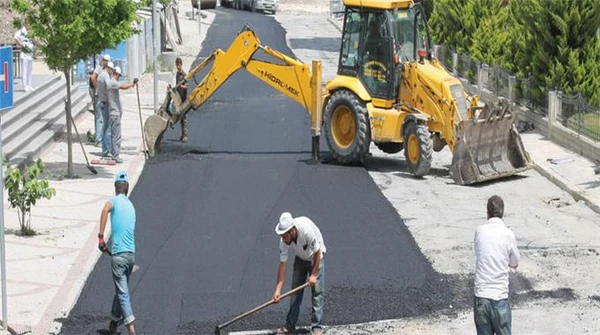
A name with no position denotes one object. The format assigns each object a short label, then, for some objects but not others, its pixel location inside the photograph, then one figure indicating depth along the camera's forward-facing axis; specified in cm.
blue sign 1473
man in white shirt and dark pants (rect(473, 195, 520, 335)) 1184
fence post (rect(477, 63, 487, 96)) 3530
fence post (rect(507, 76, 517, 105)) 3166
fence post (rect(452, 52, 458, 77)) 3966
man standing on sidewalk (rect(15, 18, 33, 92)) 2855
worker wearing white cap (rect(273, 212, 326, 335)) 1321
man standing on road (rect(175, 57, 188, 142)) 2648
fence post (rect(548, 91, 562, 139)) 2802
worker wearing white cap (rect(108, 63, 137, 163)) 2453
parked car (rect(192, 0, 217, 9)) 7651
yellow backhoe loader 2309
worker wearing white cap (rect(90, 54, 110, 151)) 2475
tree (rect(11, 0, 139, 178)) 2273
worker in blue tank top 1375
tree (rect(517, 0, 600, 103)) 2861
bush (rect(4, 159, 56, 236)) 1841
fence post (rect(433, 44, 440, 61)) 4241
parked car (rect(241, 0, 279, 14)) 7406
